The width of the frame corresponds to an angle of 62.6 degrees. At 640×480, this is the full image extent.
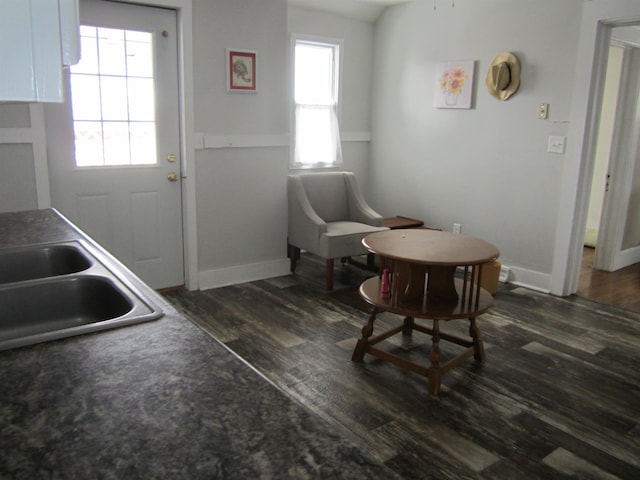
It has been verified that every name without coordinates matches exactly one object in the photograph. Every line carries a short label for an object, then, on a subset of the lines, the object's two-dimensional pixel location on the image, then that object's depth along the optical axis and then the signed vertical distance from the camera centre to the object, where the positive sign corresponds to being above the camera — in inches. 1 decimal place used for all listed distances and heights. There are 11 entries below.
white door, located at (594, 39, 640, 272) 184.7 -12.2
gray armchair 167.8 -27.0
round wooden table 106.0 -32.8
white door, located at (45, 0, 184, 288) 136.5 -2.2
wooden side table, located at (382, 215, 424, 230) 190.1 -30.1
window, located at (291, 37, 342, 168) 197.2 +12.6
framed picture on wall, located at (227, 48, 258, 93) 157.2 +19.1
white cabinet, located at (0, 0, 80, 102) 18.4 +2.8
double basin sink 55.2 -18.2
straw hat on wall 166.2 +21.6
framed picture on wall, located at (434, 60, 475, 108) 180.4 +19.9
